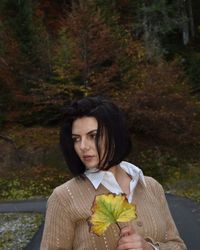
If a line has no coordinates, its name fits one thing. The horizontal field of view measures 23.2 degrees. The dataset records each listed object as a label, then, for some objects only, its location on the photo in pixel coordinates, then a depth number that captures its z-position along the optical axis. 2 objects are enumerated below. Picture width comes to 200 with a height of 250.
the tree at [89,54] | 15.88
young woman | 1.89
